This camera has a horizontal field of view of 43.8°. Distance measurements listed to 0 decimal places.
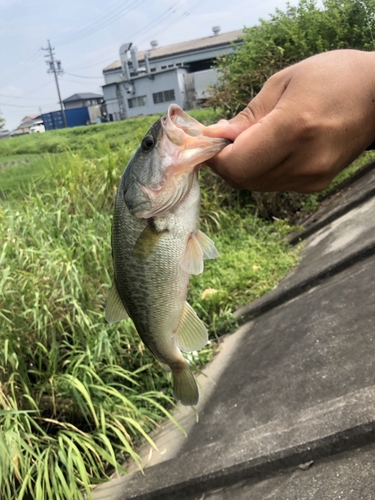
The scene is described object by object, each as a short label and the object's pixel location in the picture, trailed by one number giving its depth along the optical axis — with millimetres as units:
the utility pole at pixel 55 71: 47250
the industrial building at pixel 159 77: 35969
